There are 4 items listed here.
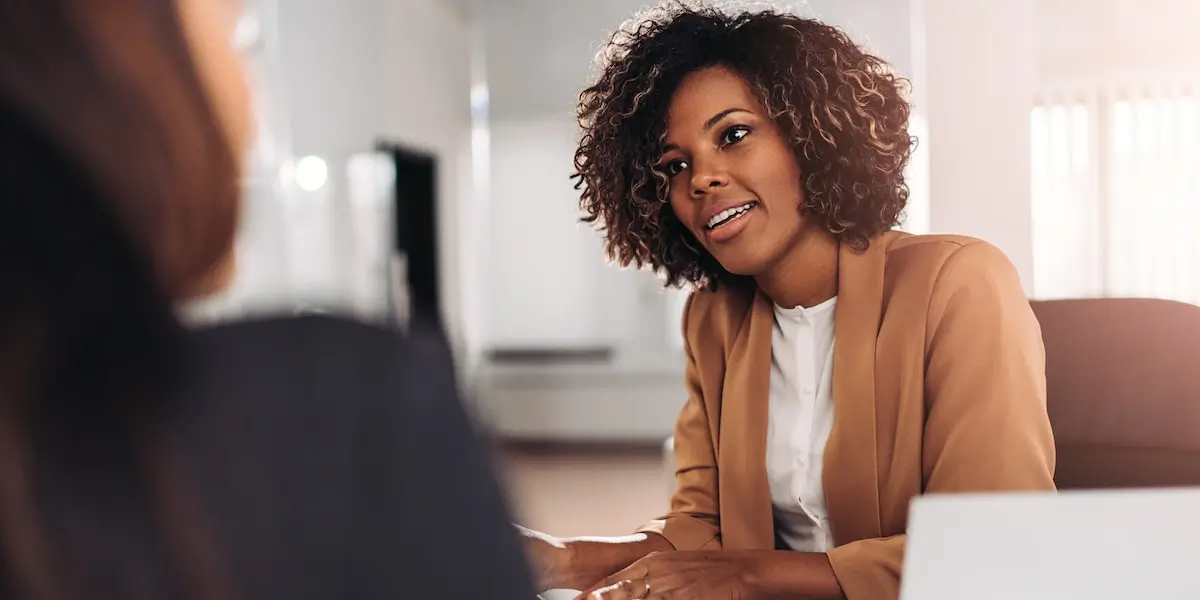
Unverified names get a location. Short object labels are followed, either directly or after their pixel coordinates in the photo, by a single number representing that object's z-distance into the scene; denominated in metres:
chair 0.96
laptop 0.47
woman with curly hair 0.91
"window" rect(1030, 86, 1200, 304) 2.52
